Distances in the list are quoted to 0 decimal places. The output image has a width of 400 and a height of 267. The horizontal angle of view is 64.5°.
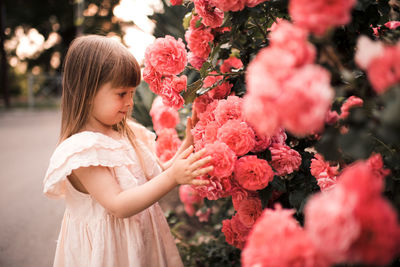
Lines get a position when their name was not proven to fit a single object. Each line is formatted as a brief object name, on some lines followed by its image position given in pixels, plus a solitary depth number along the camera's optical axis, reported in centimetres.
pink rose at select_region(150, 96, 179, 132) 190
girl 126
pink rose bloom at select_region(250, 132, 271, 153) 109
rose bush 52
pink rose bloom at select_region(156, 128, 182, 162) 184
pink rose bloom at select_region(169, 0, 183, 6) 127
